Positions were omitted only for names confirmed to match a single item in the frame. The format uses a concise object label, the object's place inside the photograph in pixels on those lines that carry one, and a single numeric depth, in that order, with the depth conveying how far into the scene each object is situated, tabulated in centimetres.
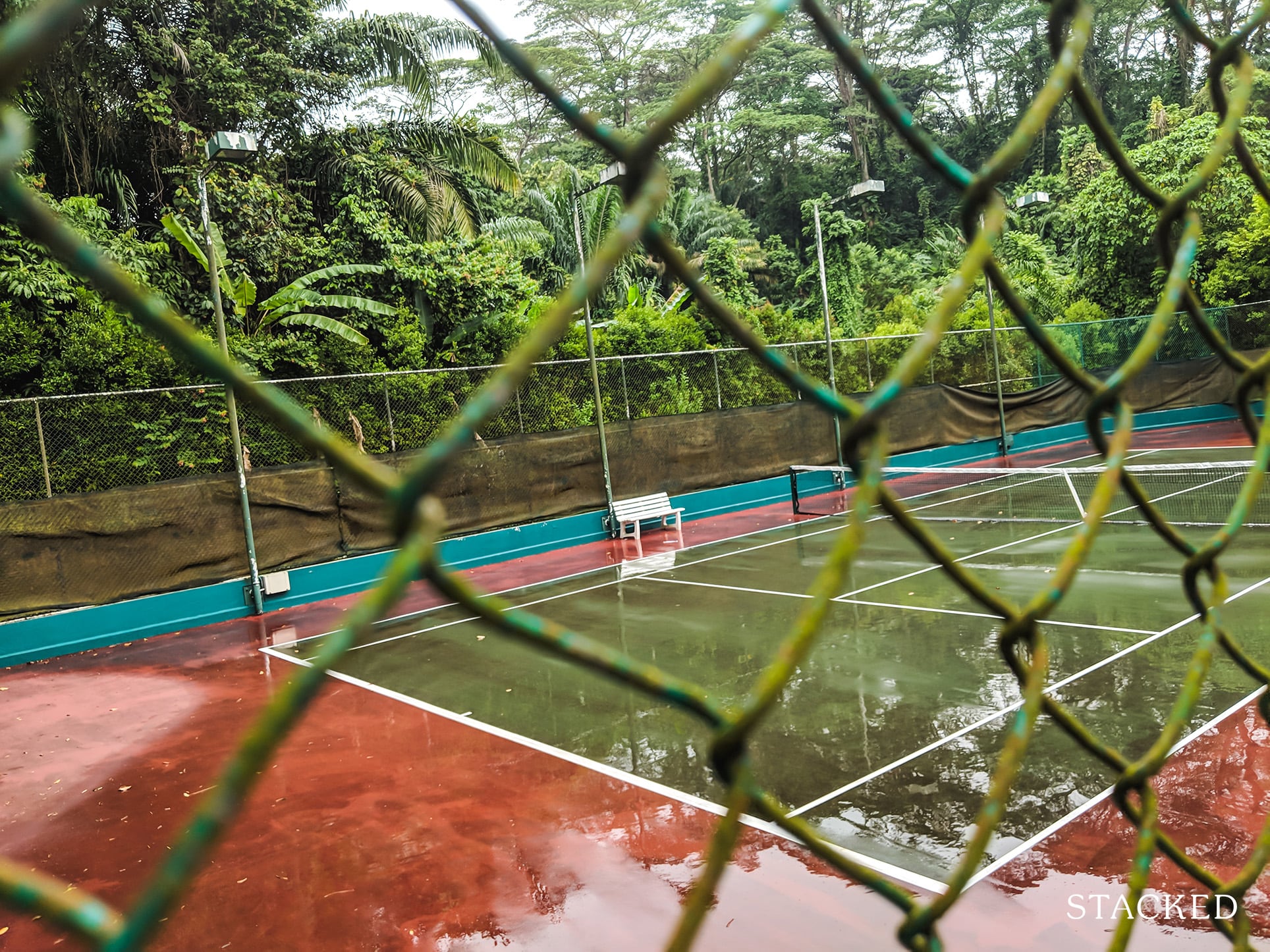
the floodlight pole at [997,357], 1695
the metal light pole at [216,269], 940
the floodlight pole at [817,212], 1500
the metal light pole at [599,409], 1353
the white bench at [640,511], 1402
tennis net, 1242
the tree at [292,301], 1444
